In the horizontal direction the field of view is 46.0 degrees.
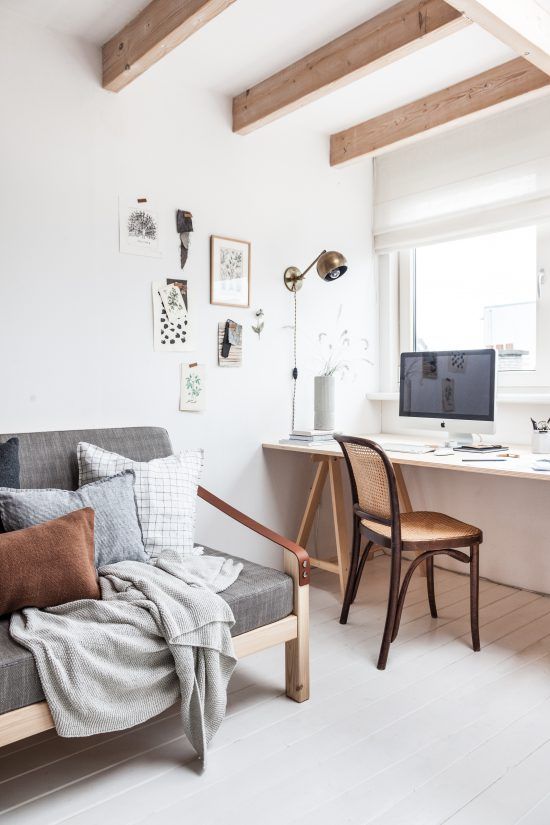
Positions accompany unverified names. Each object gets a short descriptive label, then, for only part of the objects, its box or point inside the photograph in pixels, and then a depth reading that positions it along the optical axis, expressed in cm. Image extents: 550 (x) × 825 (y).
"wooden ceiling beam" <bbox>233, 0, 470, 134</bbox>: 226
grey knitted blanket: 161
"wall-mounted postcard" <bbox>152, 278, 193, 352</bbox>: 288
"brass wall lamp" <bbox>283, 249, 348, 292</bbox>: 318
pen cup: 278
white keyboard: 293
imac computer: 302
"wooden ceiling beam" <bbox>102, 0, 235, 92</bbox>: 215
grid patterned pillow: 228
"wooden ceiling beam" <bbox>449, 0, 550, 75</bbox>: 190
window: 323
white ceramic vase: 337
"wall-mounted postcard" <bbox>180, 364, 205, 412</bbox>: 299
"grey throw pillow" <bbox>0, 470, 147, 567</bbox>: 198
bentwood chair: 240
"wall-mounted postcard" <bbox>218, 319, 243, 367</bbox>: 312
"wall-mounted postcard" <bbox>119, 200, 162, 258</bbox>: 277
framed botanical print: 308
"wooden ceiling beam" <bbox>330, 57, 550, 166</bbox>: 271
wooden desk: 255
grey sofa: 157
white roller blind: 309
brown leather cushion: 175
